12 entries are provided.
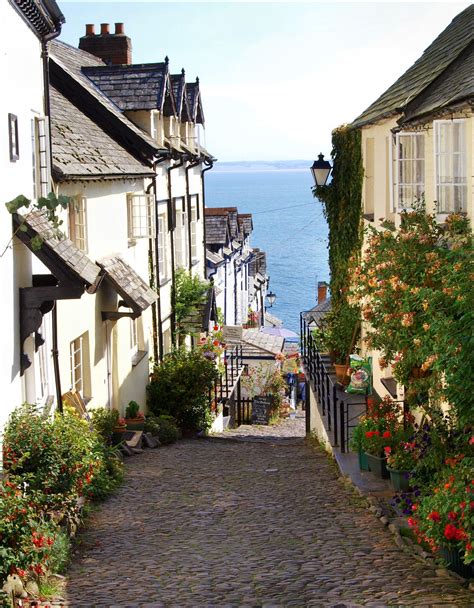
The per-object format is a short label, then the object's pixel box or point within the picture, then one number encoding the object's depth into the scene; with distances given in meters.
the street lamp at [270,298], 49.60
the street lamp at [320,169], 19.56
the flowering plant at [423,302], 8.42
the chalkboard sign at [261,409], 31.08
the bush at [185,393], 21.28
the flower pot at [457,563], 8.52
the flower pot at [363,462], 13.61
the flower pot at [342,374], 19.56
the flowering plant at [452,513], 7.99
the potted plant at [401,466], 11.69
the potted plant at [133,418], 18.77
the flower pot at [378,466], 13.14
